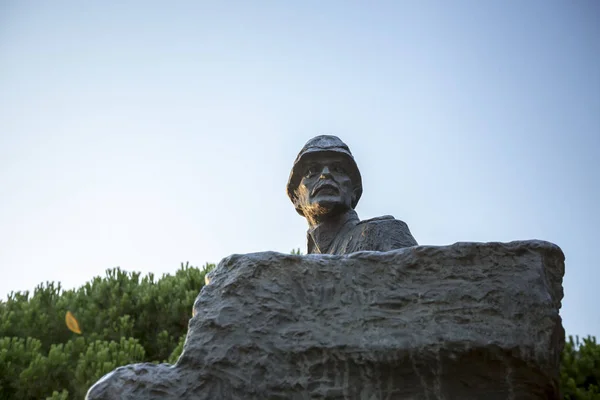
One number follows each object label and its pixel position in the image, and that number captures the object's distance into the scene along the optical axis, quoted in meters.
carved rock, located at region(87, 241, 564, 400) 2.51
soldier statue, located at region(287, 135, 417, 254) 4.12
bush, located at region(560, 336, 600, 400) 5.49
